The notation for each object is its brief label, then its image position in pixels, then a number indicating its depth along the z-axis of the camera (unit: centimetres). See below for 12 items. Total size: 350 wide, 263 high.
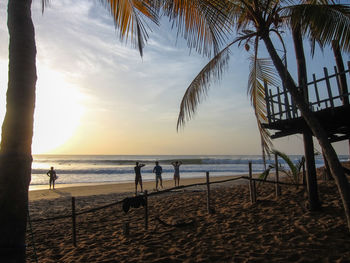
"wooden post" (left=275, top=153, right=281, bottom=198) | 857
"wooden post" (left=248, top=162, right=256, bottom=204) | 826
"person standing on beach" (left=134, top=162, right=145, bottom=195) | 1343
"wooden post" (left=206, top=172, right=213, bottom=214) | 766
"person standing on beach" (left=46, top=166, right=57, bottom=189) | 1748
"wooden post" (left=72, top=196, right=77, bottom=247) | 594
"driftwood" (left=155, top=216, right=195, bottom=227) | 662
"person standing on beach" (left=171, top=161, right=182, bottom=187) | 1554
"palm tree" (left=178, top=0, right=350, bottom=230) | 401
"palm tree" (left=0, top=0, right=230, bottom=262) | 273
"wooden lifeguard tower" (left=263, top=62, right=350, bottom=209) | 537
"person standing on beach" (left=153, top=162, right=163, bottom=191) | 1447
